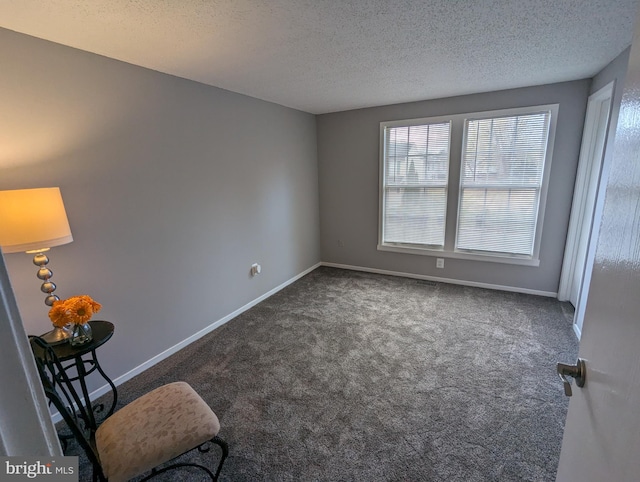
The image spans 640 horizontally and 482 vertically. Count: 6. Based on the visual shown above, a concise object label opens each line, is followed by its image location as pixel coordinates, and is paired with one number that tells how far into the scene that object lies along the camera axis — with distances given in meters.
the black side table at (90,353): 1.57
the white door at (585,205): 2.66
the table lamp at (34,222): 1.38
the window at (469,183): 3.27
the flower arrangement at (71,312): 1.58
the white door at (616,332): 0.58
